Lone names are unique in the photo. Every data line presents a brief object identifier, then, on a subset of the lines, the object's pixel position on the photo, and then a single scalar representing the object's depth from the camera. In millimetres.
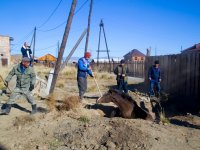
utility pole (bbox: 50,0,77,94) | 7044
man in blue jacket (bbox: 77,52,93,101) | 5709
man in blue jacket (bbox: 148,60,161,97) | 7069
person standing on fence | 7462
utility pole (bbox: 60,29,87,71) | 7862
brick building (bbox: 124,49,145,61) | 42339
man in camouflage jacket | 4847
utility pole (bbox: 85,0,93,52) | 13756
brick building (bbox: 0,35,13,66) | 30393
